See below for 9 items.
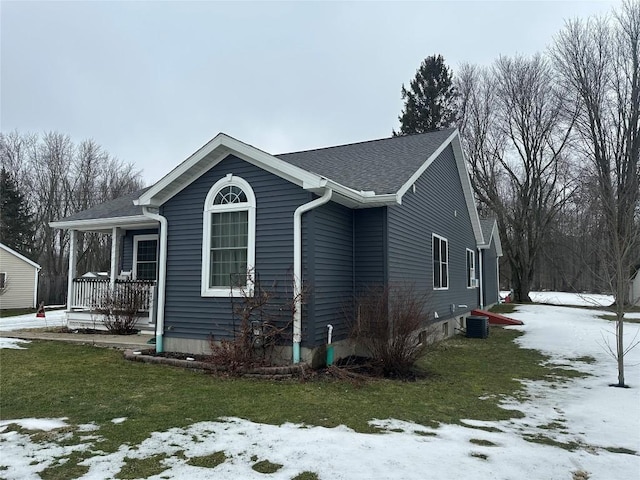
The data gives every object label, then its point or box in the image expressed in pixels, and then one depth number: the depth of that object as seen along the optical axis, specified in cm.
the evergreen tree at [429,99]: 3275
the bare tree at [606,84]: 2227
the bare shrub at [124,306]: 1099
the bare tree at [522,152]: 2760
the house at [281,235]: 737
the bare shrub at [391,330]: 728
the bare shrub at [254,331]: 705
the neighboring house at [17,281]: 2377
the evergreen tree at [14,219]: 3014
